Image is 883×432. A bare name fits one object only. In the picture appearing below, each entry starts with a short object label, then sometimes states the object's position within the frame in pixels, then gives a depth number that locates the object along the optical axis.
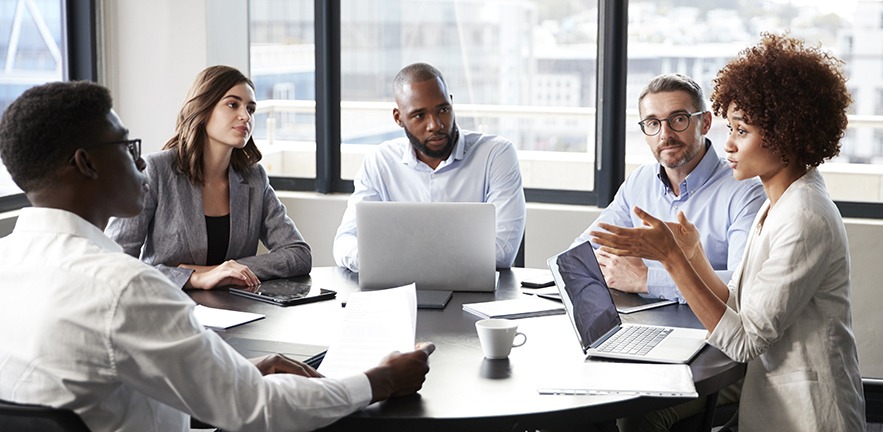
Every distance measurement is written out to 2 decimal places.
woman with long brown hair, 2.88
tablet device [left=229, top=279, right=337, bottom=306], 2.52
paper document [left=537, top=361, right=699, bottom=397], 1.75
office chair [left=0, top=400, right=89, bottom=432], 1.31
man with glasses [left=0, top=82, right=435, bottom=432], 1.39
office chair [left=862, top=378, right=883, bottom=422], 3.79
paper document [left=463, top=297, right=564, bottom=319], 2.37
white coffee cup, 1.95
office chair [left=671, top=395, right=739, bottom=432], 2.18
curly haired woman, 1.99
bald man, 3.27
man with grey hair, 2.85
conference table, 1.64
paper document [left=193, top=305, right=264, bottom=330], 2.26
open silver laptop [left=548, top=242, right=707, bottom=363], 2.00
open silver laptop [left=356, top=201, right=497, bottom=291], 2.55
